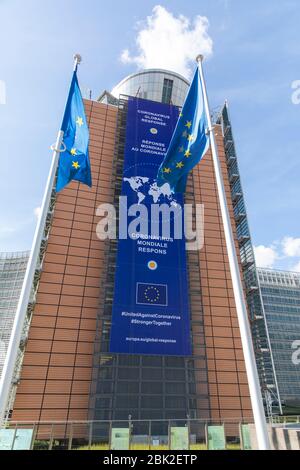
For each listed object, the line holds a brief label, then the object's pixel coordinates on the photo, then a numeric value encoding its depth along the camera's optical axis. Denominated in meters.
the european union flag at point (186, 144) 12.39
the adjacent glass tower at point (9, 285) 74.00
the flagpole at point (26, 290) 7.57
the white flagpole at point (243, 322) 7.35
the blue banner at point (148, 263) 26.11
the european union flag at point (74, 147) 11.66
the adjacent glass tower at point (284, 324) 72.12
